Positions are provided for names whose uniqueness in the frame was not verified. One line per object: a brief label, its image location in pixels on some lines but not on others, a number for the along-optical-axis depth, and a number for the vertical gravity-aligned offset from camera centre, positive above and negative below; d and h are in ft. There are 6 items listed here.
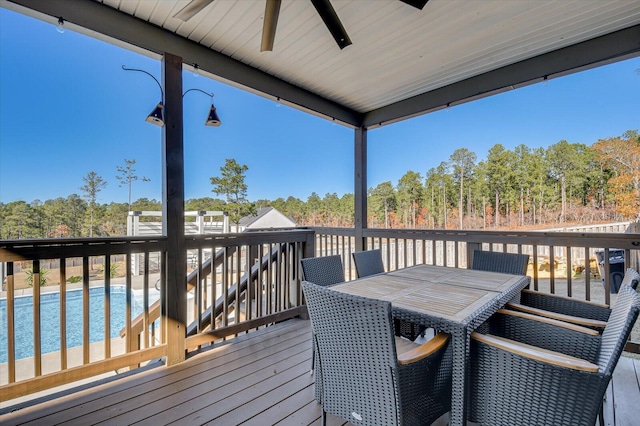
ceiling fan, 5.92 +4.39
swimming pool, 17.56 -7.68
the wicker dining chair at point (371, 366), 3.75 -2.27
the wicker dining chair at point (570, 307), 5.06 -2.13
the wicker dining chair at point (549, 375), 3.30 -2.20
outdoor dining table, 4.22 -1.75
